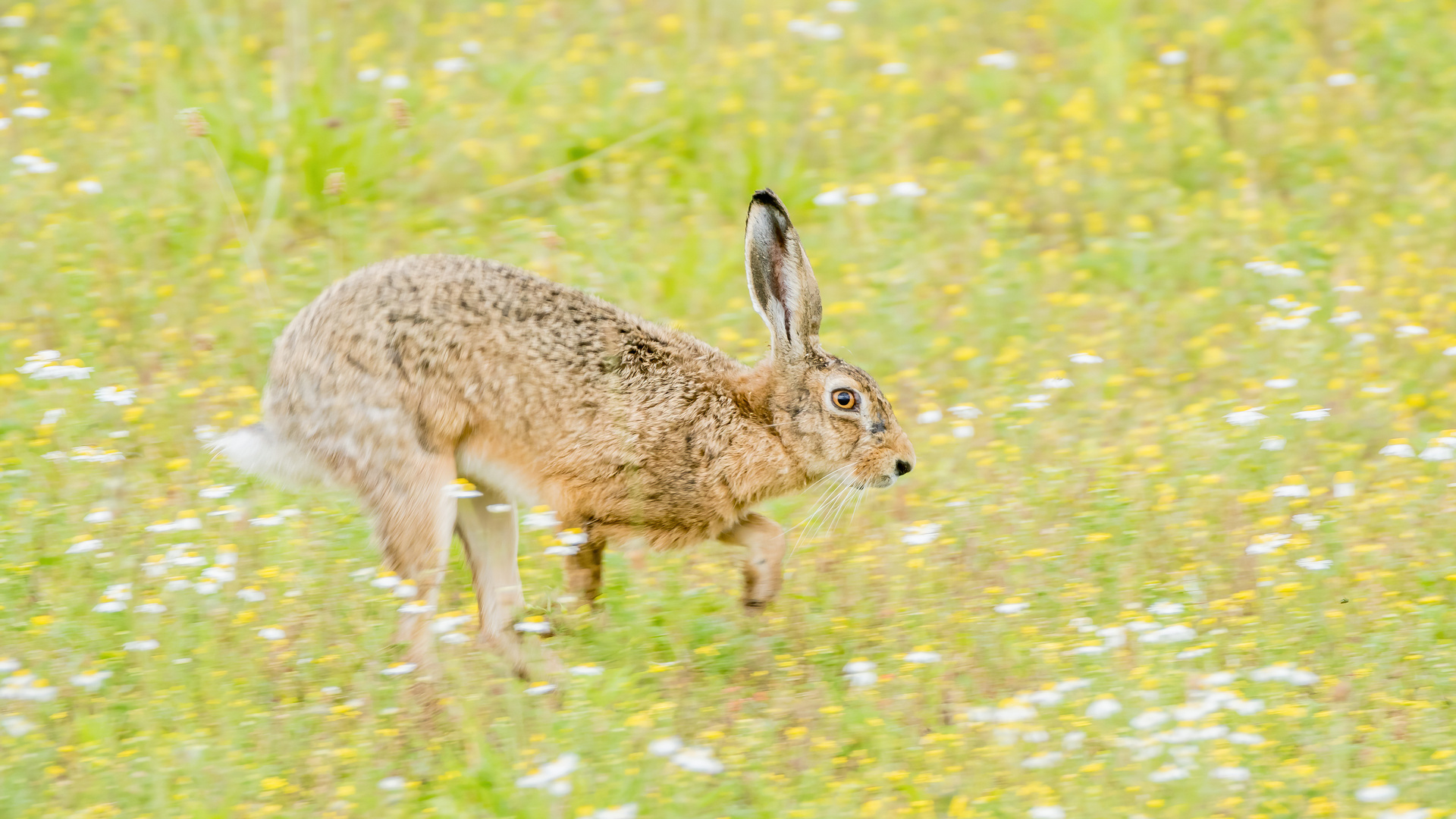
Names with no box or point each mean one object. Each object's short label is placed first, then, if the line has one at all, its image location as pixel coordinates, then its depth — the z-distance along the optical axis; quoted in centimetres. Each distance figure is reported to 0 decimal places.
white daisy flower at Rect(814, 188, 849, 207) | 1797
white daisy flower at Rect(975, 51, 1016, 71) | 2066
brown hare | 1140
